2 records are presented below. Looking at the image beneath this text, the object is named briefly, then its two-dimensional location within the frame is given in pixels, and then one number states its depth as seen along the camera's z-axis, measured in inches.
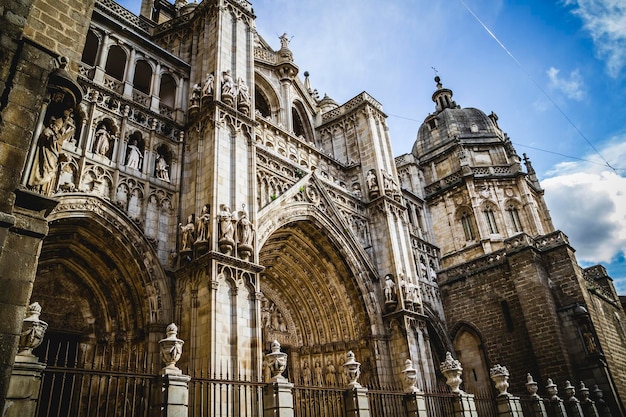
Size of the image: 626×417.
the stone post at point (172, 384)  266.5
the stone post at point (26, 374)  192.2
